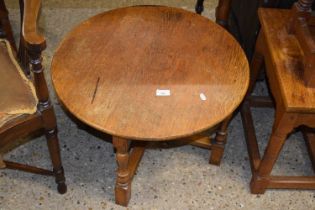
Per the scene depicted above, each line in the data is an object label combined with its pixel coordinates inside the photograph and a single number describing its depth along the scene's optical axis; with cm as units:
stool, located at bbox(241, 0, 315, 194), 156
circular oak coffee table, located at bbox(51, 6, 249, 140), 155
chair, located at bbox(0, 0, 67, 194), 142
